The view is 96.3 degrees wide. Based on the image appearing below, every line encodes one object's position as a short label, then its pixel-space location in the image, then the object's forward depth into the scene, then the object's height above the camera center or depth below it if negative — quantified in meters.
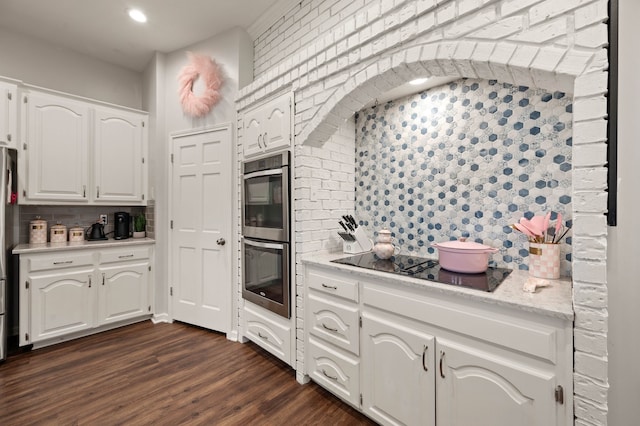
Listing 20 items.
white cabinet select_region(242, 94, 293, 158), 2.13 +0.67
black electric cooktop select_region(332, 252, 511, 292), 1.34 -0.33
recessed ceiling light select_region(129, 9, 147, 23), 2.56 +1.79
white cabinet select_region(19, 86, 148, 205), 2.61 +0.59
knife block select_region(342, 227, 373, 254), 2.14 -0.25
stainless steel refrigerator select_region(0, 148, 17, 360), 2.26 +0.03
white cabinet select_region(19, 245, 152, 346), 2.47 -0.76
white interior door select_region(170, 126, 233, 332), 2.75 -0.17
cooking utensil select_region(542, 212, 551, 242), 1.44 -0.06
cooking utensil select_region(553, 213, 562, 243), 1.42 -0.06
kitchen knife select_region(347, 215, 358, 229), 2.22 -0.08
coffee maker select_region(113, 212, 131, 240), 3.20 -0.17
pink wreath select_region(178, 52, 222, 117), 2.78 +1.28
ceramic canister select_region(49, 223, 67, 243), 2.85 -0.23
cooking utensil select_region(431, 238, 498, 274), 1.50 -0.24
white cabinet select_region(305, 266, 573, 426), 1.04 -0.66
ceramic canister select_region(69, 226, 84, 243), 2.95 -0.24
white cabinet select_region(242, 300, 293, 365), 2.15 -0.97
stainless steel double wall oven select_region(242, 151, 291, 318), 2.12 -0.18
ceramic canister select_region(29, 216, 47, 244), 2.76 -0.20
